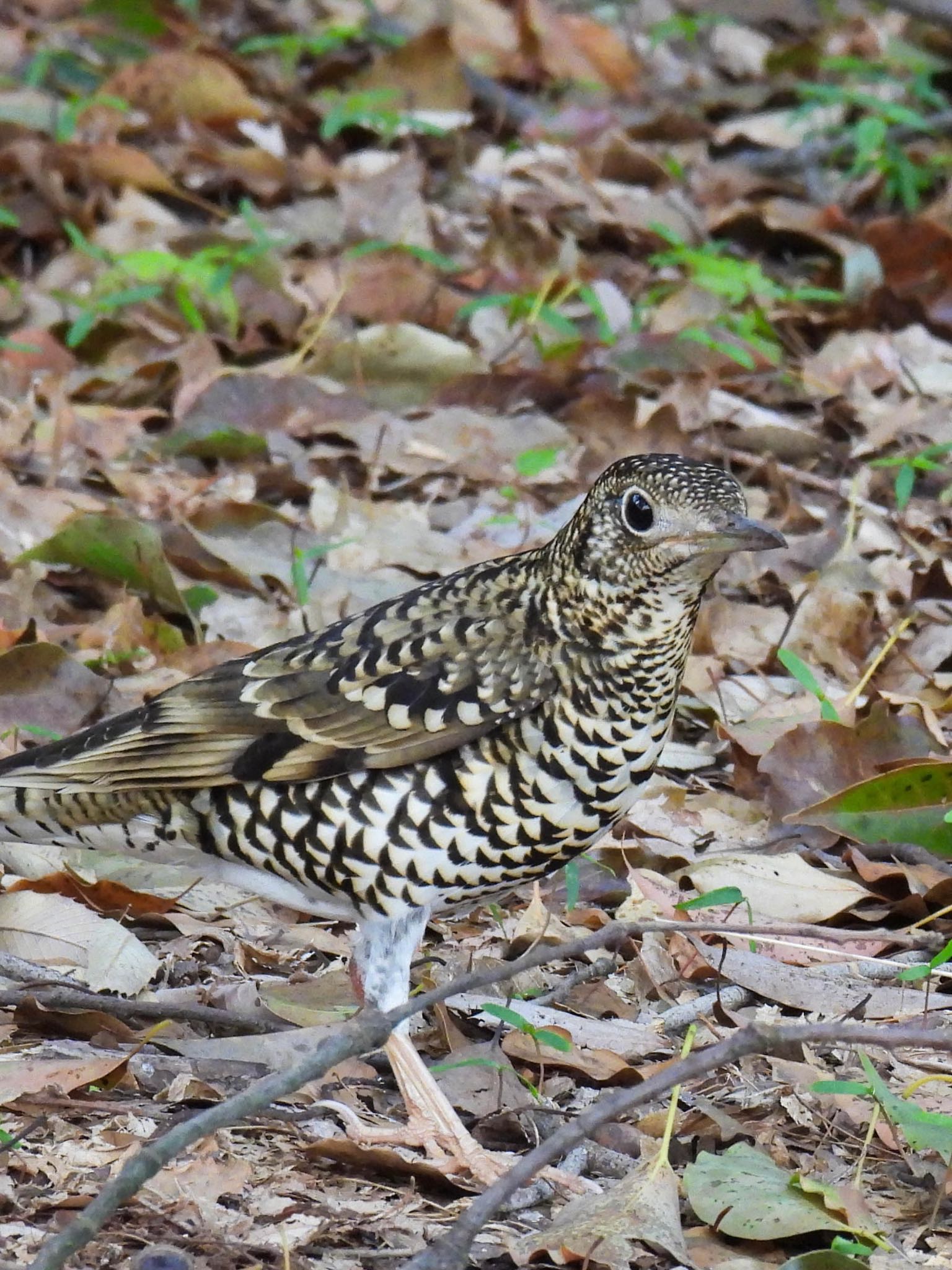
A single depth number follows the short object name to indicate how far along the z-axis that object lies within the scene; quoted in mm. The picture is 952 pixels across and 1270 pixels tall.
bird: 7949
